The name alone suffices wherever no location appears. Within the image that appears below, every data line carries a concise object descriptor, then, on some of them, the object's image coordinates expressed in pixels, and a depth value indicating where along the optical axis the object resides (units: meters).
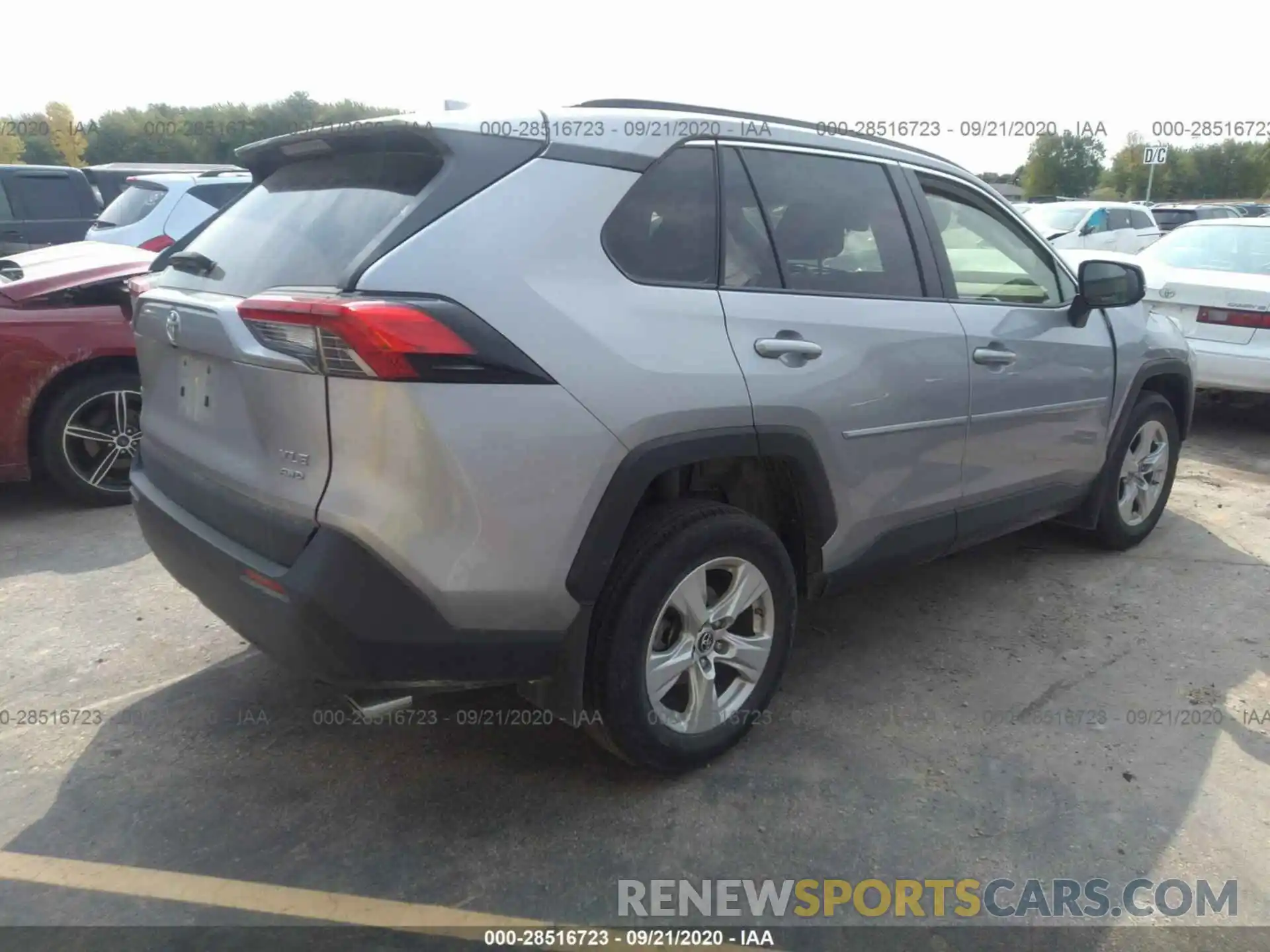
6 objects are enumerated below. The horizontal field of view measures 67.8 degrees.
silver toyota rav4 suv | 2.16
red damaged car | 4.64
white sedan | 6.50
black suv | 10.49
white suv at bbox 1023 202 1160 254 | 15.27
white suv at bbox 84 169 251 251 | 8.35
